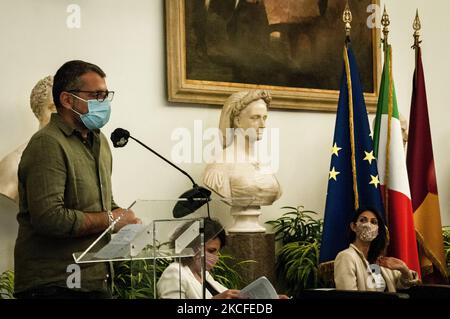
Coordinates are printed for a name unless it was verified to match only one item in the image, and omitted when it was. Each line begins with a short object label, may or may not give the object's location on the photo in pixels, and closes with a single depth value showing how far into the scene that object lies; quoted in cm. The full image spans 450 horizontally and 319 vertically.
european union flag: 585
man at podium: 358
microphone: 332
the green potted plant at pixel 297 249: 620
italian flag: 598
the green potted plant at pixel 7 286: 514
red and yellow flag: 627
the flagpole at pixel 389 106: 611
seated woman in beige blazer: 492
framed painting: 629
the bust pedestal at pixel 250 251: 590
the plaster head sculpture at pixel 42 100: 519
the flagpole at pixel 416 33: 653
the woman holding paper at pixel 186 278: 340
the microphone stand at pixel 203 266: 322
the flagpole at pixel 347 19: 618
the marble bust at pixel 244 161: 589
